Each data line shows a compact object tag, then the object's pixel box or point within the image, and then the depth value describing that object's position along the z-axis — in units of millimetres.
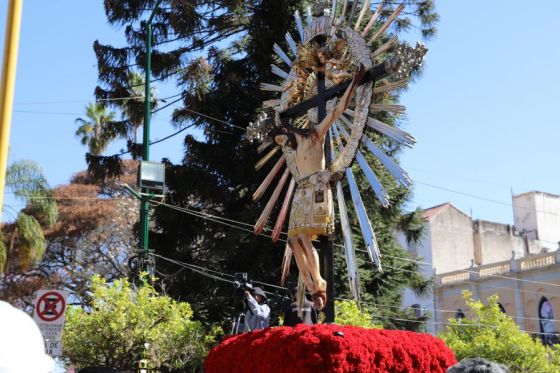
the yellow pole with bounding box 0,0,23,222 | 3945
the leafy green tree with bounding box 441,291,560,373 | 16203
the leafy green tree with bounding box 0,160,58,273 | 23766
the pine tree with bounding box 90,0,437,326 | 20234
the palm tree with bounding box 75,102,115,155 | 36438
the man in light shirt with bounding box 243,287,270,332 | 11867
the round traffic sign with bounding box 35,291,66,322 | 9930
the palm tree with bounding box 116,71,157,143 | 21875
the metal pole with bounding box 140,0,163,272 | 16438
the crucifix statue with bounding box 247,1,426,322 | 9891
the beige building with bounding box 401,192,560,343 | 38250
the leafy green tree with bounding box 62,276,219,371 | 14000
